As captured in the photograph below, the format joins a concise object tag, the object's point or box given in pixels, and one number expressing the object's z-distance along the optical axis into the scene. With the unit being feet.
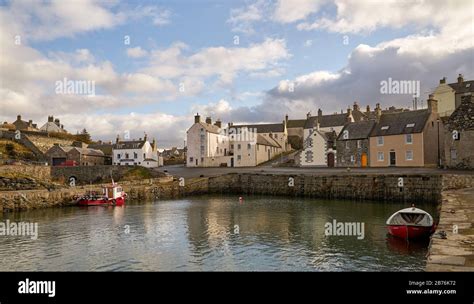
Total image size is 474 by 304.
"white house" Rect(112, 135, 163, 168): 258.16
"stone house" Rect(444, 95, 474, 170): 130.11
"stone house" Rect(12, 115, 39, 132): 311.52
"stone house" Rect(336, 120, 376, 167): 176.24
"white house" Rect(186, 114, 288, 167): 234.17
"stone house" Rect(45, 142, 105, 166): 221.25
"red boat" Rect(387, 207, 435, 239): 63.41
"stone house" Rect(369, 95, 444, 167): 156.66
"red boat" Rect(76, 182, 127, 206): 126.82
